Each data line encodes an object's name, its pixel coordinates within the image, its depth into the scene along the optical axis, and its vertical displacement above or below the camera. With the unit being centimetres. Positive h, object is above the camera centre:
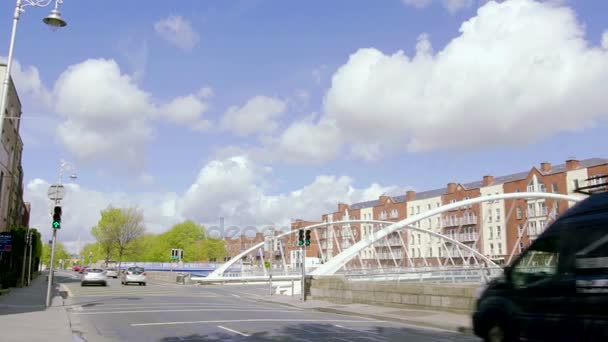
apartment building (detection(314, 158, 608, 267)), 7856 +716
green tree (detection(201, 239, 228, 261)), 12196 +101
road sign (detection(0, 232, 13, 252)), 2723 +44
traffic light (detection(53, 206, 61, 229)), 2009 +133
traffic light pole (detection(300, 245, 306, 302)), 2586 -151
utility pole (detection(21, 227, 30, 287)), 3391 +20
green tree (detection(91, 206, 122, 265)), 8306 +389
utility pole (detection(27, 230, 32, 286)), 3725 -118
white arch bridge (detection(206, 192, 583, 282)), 4697 +225
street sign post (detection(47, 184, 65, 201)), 2122 +232
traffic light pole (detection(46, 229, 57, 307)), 1964 -62
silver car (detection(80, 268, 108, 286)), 3719 -165
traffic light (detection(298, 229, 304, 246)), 2714 +86
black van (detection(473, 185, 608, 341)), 697 -41
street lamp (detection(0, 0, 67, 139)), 1319 +557
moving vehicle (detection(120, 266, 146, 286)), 4026 -169
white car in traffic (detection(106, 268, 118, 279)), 6341 -244
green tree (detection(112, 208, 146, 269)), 8288 +365
